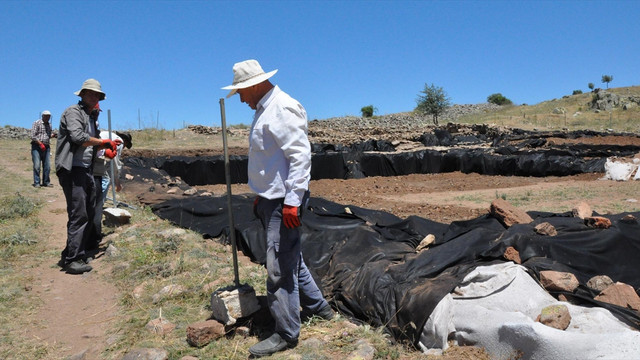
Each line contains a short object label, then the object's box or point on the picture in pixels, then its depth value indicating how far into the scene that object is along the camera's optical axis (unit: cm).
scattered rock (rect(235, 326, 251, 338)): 331
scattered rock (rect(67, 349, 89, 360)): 329
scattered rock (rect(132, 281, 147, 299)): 421
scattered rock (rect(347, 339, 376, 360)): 286
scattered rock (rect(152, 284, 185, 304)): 404
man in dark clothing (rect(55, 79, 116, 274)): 467
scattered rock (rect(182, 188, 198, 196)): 901
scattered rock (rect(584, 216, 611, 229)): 439
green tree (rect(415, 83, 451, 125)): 3741
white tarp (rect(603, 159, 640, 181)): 1177
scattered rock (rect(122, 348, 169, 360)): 306
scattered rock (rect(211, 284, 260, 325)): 324
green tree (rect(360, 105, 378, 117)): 5378
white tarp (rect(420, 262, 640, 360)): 237
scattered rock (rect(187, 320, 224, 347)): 316
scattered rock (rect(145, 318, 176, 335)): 343
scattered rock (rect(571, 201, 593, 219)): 511
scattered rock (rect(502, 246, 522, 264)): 364
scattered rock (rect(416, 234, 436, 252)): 460
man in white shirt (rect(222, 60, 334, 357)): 285
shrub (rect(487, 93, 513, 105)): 6319
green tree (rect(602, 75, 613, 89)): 5628
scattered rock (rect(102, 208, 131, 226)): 664
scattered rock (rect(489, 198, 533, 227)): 488
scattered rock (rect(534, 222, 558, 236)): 426
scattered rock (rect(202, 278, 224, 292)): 407
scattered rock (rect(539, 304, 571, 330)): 269
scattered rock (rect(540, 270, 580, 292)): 321
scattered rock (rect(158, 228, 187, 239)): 574
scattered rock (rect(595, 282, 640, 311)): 309
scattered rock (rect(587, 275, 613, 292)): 337
